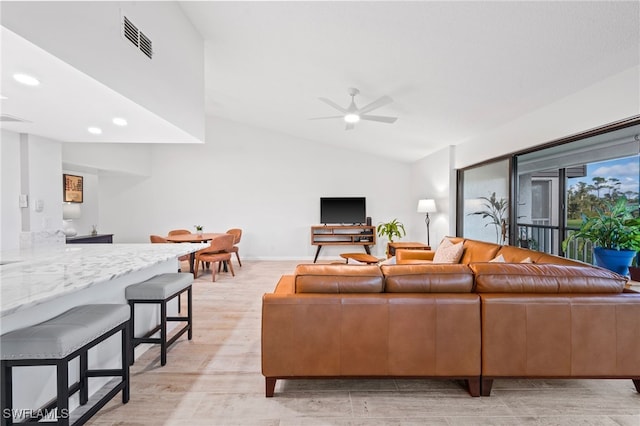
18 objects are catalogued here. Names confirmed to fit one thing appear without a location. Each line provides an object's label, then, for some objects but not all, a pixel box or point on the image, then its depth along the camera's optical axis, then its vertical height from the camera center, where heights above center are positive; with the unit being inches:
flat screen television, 280.8 +0.5
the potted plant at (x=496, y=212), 164.6 -0.8
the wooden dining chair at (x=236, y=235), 242.4 -21.0
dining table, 204.1 -20.1
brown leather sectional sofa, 73.2 -31.1
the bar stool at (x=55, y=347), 52.9 -25.4
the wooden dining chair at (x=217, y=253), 201.5 -30.6
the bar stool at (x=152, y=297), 91.7 -27.1
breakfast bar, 53.6 -14.1
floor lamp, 222.2 +3.4
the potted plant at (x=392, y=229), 247.0 -16.4
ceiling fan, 137.2 +48.5
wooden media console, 269.7 -23.0
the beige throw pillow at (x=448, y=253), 145.0 -21.4
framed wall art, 224.4 +17.4
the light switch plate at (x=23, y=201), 115.3 +3.6
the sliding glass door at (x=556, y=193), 156.3 +12.8
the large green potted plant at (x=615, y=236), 97.4 -8.8
